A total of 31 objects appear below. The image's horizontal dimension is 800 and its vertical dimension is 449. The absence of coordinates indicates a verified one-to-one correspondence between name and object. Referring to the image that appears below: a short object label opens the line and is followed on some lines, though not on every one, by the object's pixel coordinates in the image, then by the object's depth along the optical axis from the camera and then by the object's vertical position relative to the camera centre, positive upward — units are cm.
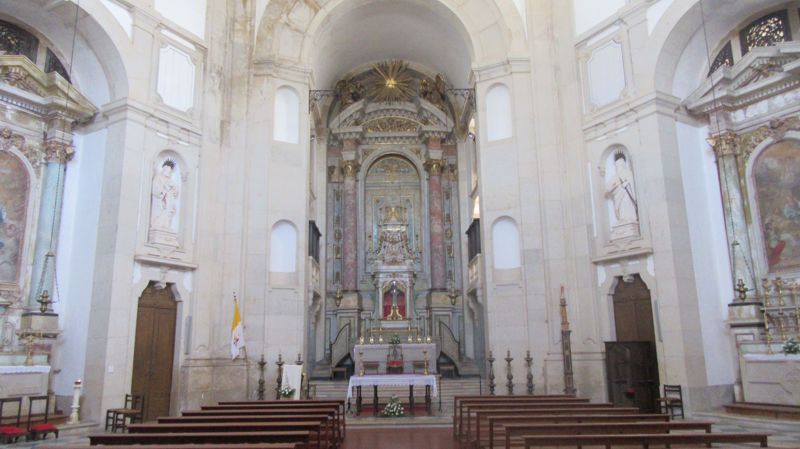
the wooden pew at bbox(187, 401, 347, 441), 845 -82
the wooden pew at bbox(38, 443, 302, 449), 536 -82
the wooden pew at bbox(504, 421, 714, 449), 604 -81
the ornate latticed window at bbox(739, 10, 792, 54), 1340 +693
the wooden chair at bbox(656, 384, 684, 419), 1202 -106
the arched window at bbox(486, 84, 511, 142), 1677 +645
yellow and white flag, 1435 +43
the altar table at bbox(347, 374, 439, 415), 1358 -67
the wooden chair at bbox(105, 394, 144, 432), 1132 -110
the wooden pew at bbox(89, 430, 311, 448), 625 -86
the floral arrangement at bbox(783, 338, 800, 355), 1119 -5
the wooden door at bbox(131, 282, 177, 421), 1320 +10
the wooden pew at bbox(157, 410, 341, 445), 757 -81
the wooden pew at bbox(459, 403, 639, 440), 787 -81
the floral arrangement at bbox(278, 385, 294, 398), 1408 -90
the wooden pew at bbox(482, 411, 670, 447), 704 -82
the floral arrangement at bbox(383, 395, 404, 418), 1297 -124
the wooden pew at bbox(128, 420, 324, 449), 679 -82
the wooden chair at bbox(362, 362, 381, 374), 1877 -49
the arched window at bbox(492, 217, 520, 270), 1590 +274
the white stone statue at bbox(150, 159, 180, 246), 1378 +338
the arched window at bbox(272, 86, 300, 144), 1656 +640
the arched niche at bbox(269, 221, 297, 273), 1583 +269
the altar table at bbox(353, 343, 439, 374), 1867 -6
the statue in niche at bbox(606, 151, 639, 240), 1388 +339
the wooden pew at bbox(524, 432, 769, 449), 536 -83
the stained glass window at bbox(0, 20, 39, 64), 1328 +686
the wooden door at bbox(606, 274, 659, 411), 1266 -11
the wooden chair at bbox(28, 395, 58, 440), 991 -118
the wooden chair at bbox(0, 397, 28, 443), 952 -117
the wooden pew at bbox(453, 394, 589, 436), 986 -80
